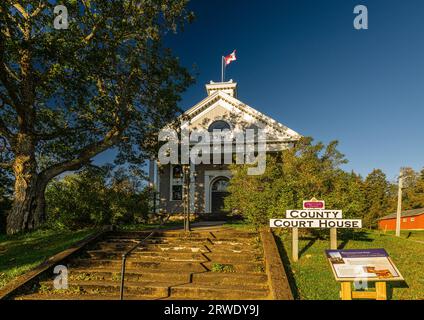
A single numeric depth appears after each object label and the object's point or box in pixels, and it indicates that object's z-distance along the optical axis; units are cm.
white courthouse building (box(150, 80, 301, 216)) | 1916
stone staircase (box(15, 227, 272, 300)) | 586
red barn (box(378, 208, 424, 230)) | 3772
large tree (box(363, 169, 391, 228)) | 3836
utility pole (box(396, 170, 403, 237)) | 2298
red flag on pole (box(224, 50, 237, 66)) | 2481
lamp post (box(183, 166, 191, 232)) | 984
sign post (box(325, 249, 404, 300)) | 458
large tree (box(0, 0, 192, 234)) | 1065
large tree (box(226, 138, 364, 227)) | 879
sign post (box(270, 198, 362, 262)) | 681
